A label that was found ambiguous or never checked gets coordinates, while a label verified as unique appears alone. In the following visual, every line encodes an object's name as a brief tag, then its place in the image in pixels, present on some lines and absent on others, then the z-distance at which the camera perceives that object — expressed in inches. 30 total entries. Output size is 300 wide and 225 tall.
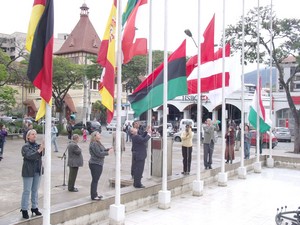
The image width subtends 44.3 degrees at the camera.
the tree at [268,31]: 866.8
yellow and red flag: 303.4
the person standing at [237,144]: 900.6
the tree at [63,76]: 1423.5
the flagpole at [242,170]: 565.6
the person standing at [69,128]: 1015.1
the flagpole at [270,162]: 707.4
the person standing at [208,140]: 528.7
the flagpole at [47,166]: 239.9
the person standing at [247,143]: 691.4
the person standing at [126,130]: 1168.3
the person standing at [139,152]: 380.5
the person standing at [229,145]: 615.8
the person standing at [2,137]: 637.1
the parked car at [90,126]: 1407.5
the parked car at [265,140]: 1025.3
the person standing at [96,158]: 336.5
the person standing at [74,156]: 390.0
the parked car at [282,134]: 1397.6
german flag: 236.2
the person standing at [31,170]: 268.6
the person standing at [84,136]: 1084.5
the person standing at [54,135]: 742.2
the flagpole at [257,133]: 590.2
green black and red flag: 402.0
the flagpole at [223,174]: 499.8
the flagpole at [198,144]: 438.0
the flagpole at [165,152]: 378.6
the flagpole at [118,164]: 312.3
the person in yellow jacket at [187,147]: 474.6
